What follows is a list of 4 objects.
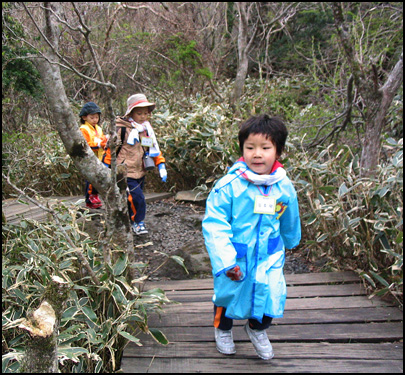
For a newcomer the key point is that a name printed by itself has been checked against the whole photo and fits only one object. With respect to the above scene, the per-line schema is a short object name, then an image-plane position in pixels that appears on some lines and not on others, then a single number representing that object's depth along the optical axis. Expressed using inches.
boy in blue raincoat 75.9
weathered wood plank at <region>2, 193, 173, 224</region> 161.2
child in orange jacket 172.7
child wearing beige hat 149.7
